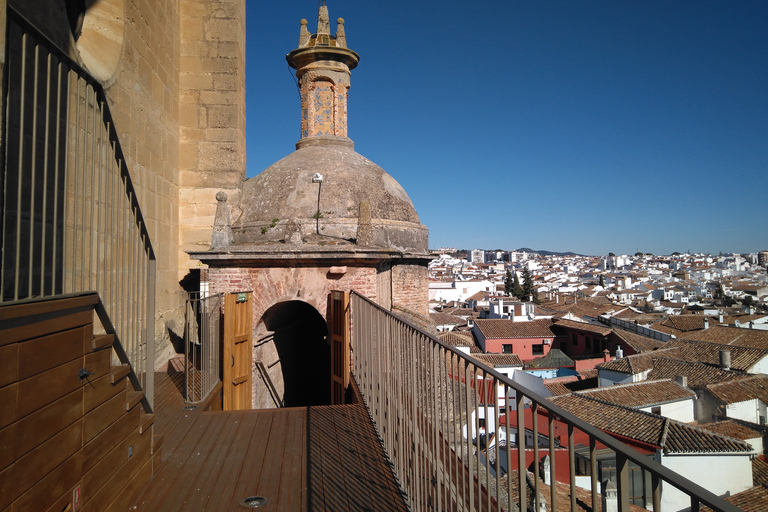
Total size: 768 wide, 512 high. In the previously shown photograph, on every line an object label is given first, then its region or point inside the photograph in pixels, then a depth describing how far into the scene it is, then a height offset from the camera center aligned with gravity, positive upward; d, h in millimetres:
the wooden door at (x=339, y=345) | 6887 -1033
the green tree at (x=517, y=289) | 72375 -2933
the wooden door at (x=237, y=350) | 6867 -1124
